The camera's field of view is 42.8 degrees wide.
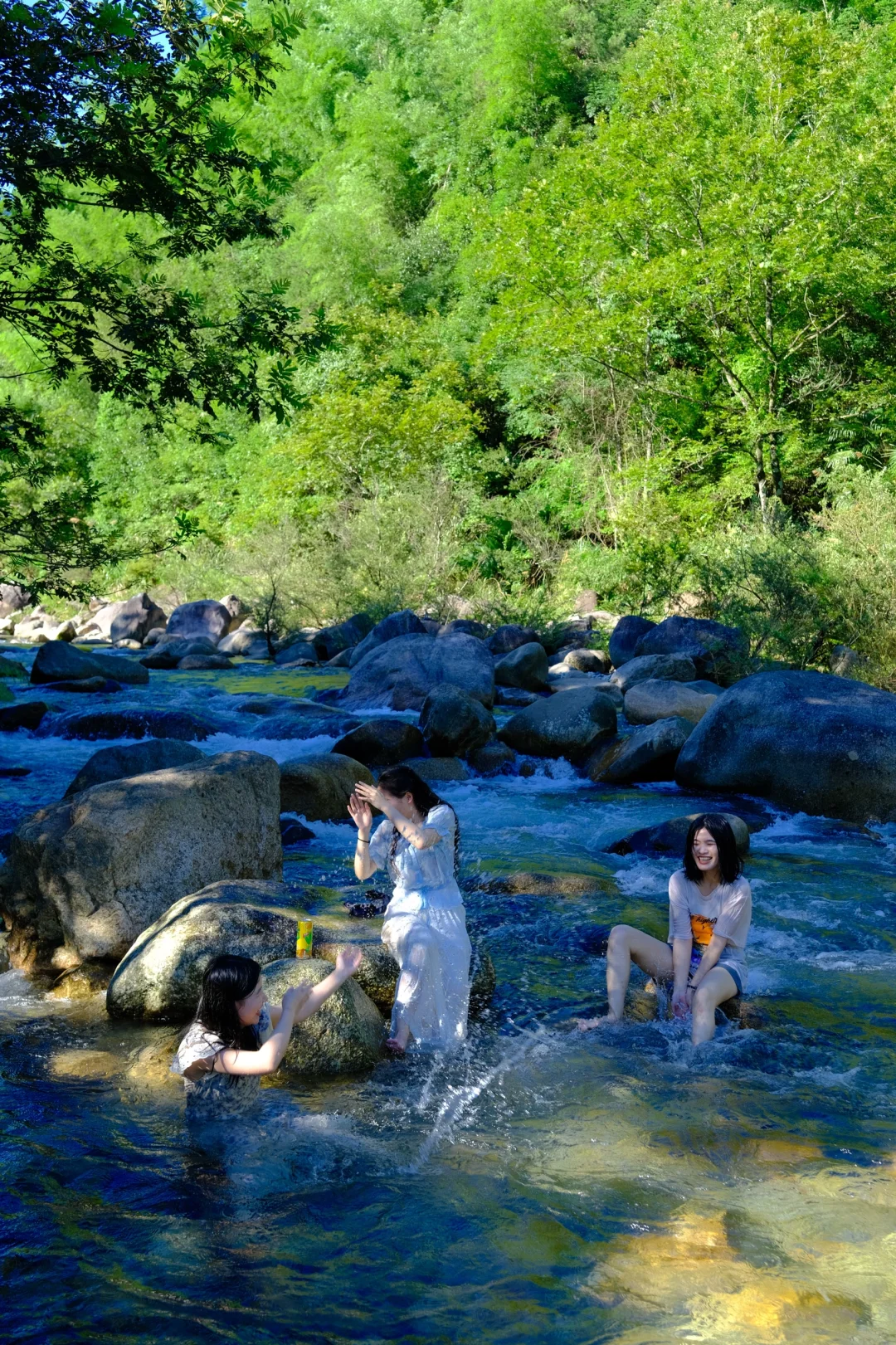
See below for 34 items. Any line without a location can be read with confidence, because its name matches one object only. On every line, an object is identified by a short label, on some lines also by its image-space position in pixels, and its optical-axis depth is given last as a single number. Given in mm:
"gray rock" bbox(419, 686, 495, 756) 12539
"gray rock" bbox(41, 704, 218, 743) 13578
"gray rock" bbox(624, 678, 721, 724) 13500
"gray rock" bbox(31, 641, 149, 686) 17688
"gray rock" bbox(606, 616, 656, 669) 18406
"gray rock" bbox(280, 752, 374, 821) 10141
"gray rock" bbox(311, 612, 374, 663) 22203
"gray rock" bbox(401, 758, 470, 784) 11852
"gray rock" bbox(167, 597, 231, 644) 25812
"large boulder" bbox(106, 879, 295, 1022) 5531
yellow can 4852
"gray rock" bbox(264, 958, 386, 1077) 5098
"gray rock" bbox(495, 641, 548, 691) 16953
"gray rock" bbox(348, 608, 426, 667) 20016
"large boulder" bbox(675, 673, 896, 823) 10391
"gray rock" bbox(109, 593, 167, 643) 26531
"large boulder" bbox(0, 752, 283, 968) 6305
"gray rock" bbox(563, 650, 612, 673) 18656
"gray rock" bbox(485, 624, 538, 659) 20344
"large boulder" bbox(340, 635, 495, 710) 15602
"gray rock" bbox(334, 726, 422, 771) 12125
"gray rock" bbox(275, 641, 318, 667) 21797
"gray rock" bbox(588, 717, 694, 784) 11859
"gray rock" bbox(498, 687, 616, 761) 12586
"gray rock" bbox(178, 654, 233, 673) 21094
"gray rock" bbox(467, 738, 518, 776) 12375
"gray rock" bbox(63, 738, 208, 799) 8781
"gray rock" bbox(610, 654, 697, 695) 15797
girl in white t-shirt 5566
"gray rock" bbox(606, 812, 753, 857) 9109
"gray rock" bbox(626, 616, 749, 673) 16109
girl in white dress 5305
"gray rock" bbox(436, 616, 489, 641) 21062
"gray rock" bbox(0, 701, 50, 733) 13859
